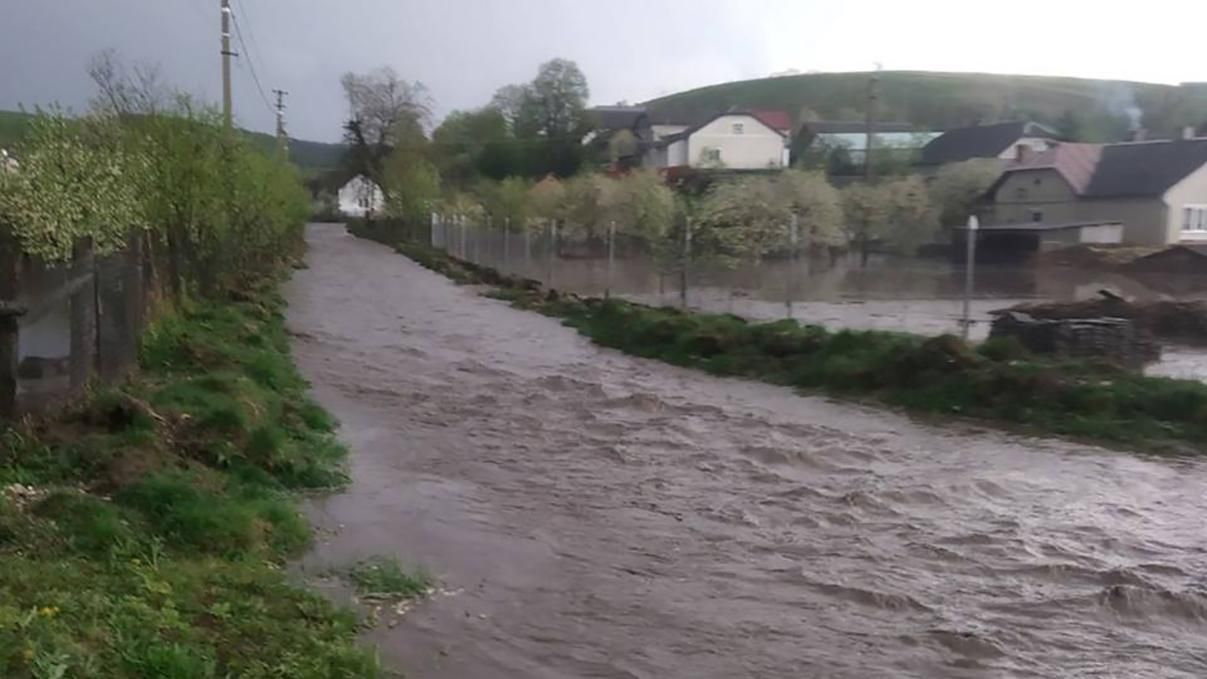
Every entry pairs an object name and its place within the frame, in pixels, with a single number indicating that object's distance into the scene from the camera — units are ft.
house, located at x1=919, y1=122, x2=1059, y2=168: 225.56
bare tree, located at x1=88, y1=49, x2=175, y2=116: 56.39
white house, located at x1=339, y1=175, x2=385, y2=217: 269.44
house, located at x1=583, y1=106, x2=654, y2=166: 277.44
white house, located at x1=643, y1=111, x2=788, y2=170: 270.87
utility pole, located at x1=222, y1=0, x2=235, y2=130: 108.37
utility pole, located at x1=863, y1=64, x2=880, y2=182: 168.35
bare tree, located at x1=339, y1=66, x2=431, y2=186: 277.44
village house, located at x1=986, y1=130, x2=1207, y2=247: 149.89
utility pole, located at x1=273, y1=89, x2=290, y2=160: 138.46
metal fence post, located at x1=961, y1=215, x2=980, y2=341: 49.44
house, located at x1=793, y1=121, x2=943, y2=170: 224.33
